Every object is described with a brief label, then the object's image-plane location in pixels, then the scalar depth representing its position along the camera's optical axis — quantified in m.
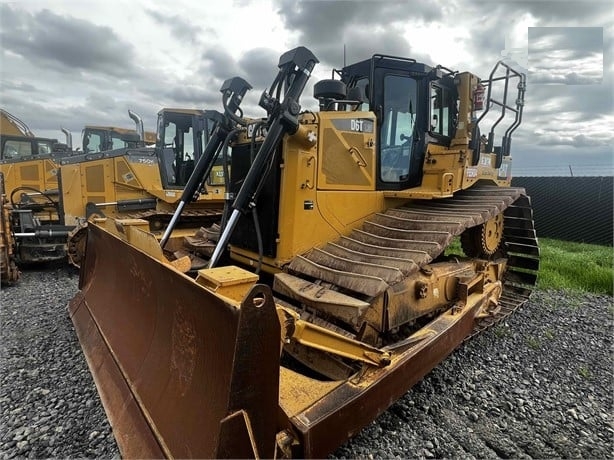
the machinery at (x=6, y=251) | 5.62
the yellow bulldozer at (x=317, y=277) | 1.82
